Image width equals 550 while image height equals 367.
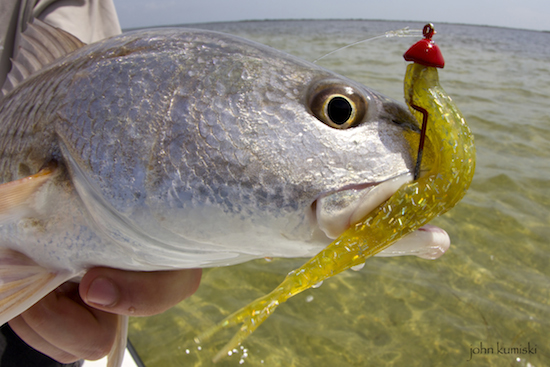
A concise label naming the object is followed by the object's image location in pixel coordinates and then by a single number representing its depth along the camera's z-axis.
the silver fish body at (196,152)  0.13
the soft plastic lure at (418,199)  0.13
